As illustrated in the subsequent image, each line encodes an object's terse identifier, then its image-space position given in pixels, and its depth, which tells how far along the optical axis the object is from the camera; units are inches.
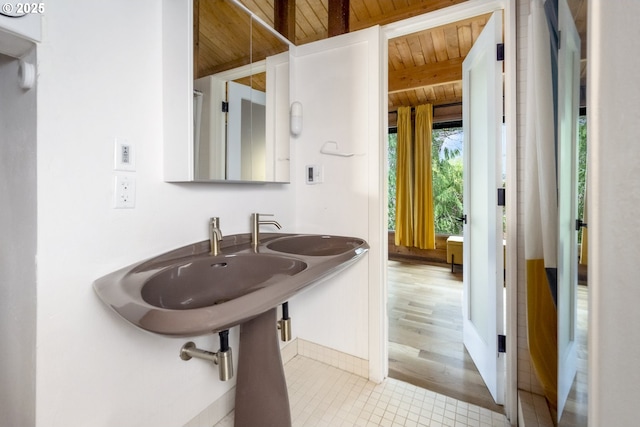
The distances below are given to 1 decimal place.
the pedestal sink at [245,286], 32.8
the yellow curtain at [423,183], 177.8
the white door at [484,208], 57.0
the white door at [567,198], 29.8
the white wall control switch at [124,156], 37.1
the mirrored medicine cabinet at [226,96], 43.8
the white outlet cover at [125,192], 37.1
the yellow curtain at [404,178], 184.4
